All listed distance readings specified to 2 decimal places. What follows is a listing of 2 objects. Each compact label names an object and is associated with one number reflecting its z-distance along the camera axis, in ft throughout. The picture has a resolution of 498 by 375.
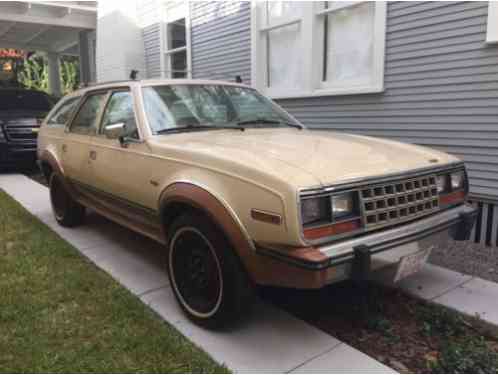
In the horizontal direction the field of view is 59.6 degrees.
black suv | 27.66
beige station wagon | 7.35
